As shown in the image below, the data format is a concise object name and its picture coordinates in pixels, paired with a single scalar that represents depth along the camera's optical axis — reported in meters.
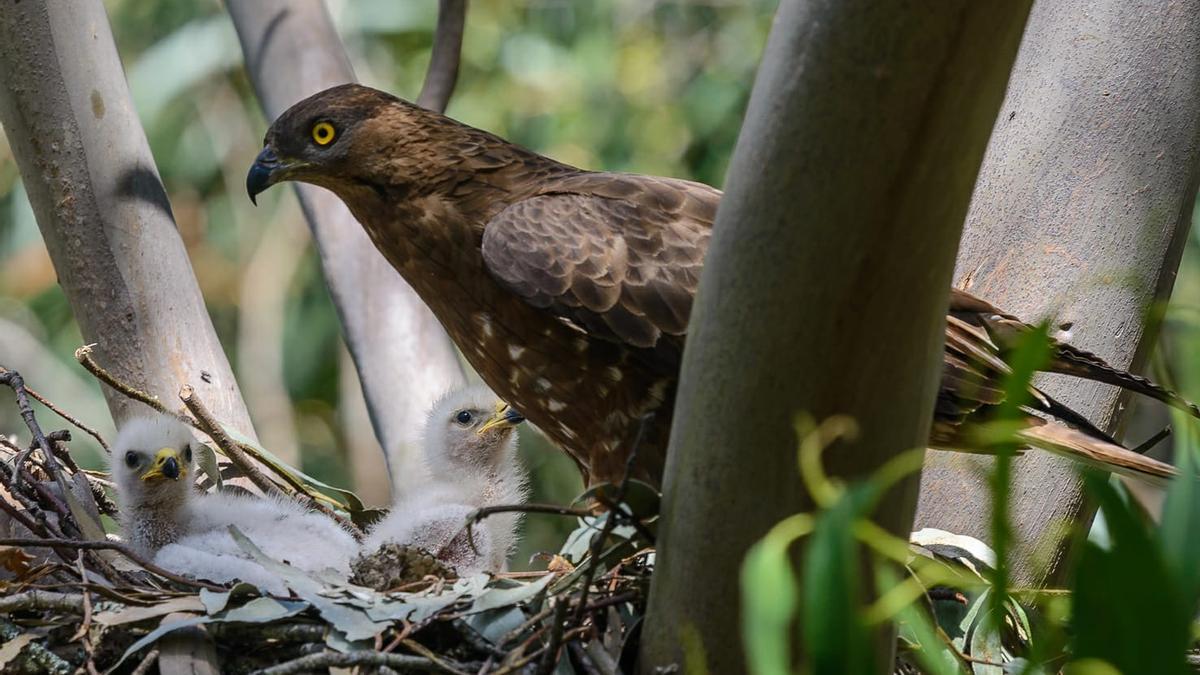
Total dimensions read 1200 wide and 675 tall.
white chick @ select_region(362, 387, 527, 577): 8.69
